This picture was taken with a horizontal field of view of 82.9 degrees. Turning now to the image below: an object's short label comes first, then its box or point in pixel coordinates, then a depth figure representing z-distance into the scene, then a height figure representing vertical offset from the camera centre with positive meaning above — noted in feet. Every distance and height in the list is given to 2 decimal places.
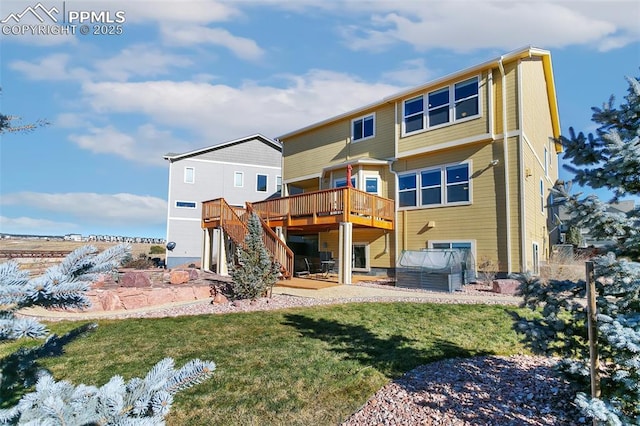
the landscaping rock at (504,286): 33.14 -3.74
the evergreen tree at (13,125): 7.32 +2.65
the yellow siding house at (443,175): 40.14 +9.02
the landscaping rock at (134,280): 34.08 -3.47
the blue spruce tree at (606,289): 8.87 -1.21
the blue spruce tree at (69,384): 4.55 -1.94
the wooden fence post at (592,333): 9.64 -2.34
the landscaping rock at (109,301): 30.19 -4.81
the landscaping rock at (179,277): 37.67 -3.51
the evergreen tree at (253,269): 31.12 -2.17
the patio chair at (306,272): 50.65 -4.15
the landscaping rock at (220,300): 31.42 -4.88
